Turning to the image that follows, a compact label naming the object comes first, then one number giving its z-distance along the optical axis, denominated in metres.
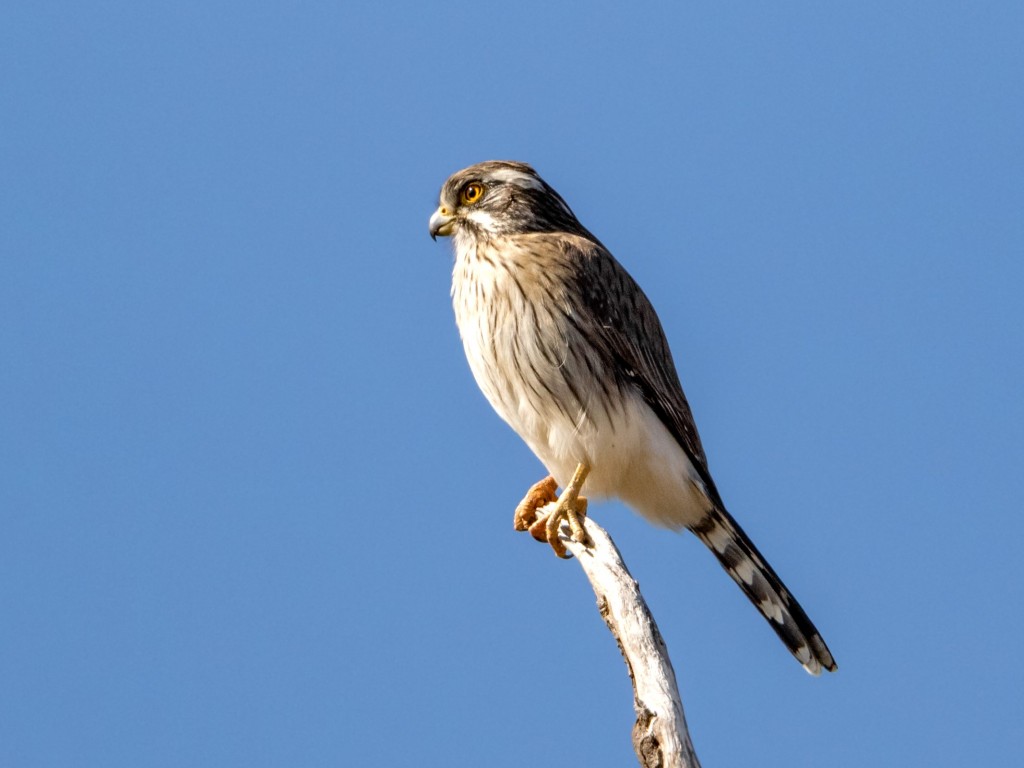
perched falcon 11.16
